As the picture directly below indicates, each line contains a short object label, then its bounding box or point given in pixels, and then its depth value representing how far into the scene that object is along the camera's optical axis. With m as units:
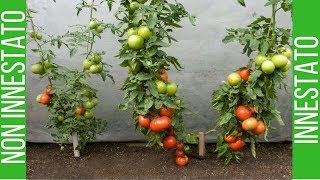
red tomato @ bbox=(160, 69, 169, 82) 2.48
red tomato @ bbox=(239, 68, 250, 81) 2.48
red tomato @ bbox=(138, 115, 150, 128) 2.46
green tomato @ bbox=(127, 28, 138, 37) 2.33
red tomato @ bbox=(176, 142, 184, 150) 2.71
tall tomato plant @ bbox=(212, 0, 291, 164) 2.33
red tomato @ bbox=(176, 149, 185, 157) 2.75
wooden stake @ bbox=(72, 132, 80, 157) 2.88
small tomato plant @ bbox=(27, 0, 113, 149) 2.63
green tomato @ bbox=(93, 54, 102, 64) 2.64
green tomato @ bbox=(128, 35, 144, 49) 2.26
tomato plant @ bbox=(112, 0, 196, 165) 2.29
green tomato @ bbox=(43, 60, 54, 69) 2.68
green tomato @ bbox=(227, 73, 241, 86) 2.46
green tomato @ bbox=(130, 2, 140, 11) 2.34
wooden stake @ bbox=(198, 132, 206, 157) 2.85
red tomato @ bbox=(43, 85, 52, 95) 2.73
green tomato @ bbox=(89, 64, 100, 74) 2.61
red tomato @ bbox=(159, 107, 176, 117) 2.45
